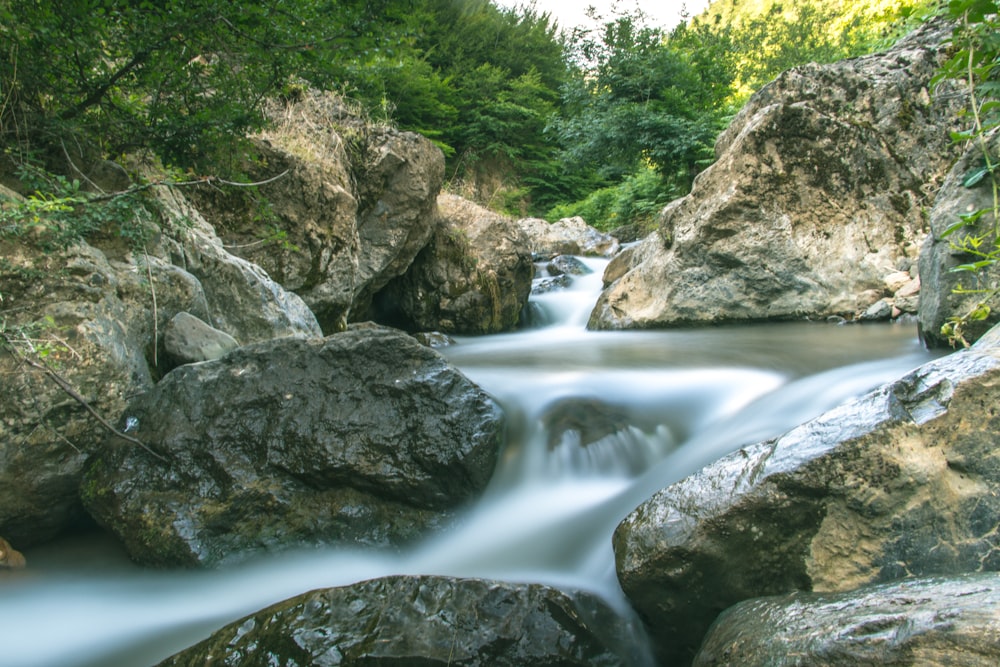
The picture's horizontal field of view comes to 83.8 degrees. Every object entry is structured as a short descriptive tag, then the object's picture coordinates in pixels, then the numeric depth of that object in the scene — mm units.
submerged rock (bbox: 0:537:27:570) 2389
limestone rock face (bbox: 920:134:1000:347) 3066
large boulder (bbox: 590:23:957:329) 5895
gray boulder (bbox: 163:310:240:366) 3127
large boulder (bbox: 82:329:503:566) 2457
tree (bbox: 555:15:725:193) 11445
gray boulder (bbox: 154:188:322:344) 3609
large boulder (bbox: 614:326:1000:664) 1668
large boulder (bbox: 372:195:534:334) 7621
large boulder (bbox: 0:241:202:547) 2379
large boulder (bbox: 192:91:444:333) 5098
